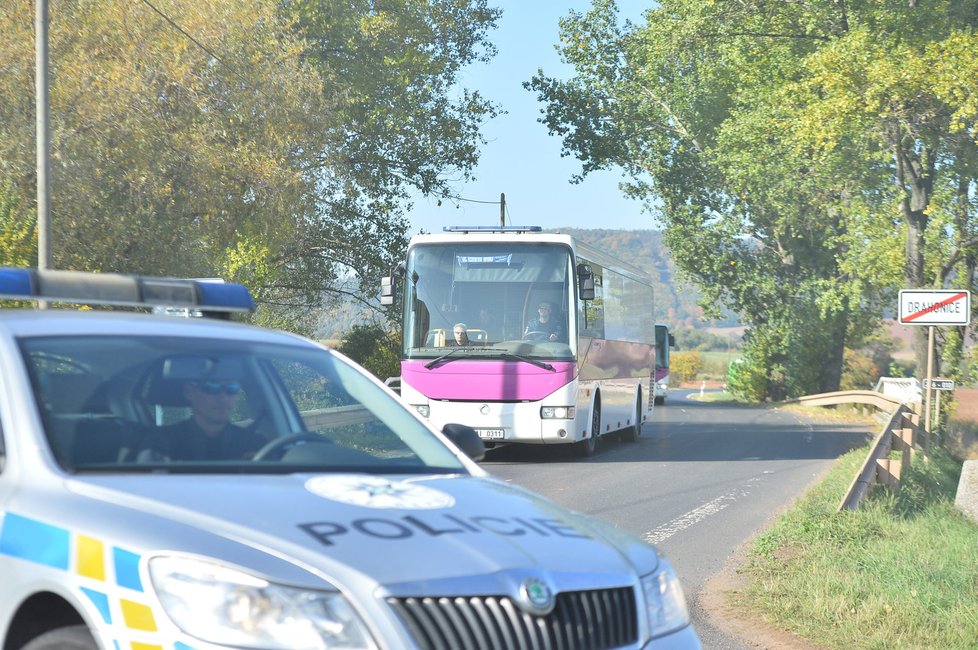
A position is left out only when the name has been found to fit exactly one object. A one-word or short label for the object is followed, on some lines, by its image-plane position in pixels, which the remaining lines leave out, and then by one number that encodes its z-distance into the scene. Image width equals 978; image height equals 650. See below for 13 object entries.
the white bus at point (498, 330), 18.77
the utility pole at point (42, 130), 18.67
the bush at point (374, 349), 34.97
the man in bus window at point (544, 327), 18.84
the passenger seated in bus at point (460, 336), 18.86
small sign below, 23.26
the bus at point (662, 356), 51.47
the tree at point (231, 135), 24.95
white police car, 3.31
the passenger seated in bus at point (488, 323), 18.75
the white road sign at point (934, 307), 20.94
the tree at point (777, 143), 29.50
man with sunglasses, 4.36
